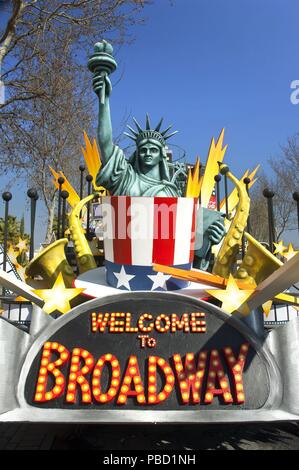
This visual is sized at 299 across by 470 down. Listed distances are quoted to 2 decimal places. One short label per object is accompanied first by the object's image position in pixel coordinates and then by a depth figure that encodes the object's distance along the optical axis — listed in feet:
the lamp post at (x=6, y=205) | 10.69
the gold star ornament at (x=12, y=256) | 14.23
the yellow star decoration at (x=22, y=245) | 16.72
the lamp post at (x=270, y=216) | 12.19
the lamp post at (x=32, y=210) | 12.04
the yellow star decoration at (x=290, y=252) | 14.22
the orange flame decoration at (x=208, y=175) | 16.07
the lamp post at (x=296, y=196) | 10.34
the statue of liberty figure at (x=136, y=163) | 10.14
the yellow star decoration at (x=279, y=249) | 14.78
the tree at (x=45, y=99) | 36.86
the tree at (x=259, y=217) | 111.89
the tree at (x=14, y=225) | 94.83
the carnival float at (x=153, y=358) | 5.90
